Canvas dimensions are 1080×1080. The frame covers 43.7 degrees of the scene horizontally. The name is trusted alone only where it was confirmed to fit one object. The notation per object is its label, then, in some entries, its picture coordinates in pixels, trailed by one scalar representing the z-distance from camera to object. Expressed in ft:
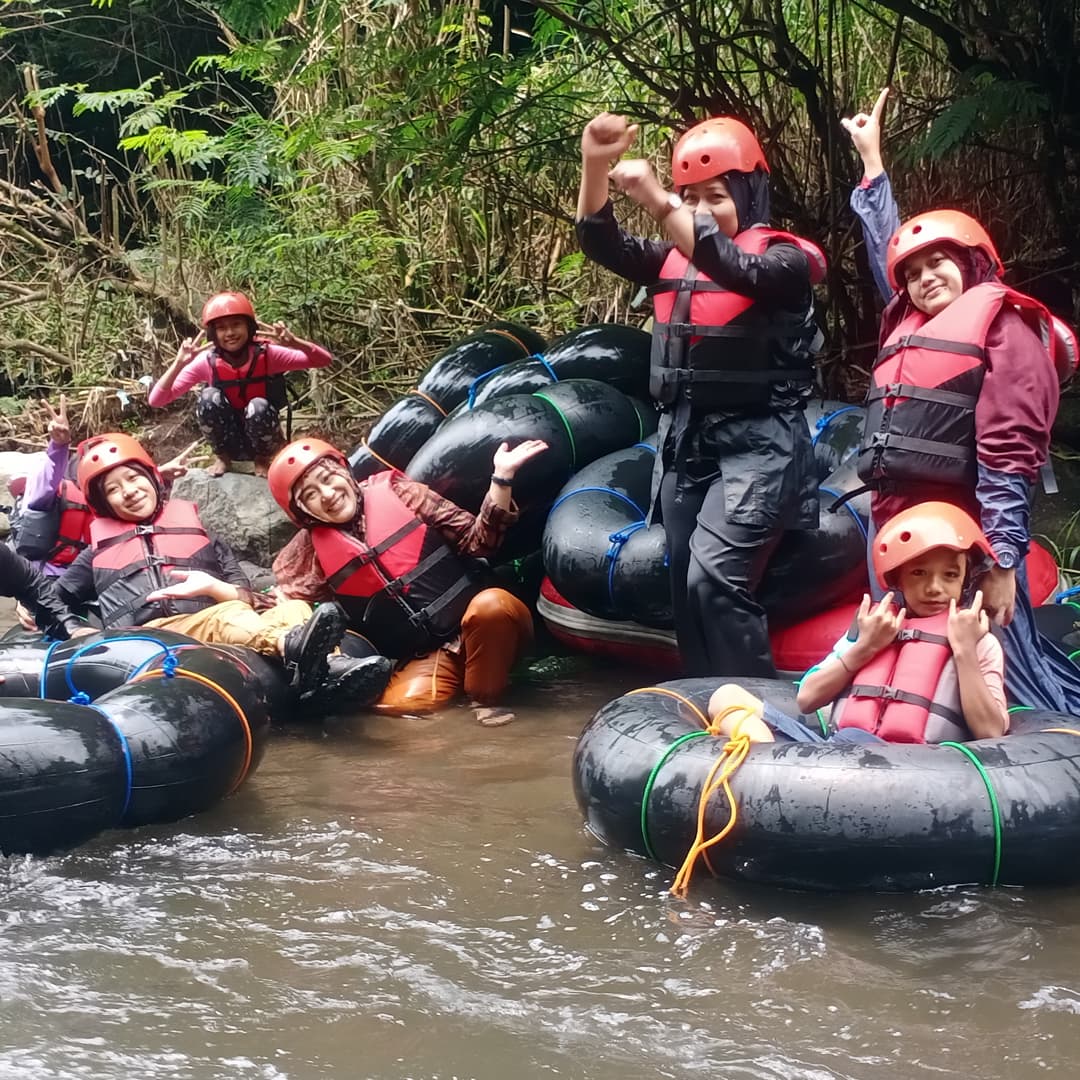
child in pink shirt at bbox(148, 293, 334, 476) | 24.02
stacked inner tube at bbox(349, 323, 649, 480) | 21.81
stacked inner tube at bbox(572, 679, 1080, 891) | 11.43
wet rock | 24.26
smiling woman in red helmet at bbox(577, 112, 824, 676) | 15.03
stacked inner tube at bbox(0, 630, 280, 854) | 12.94
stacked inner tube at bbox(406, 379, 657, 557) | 19.81
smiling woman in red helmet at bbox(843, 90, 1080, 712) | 12.73
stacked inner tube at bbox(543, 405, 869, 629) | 16.39
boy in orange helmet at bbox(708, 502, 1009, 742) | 12.36
